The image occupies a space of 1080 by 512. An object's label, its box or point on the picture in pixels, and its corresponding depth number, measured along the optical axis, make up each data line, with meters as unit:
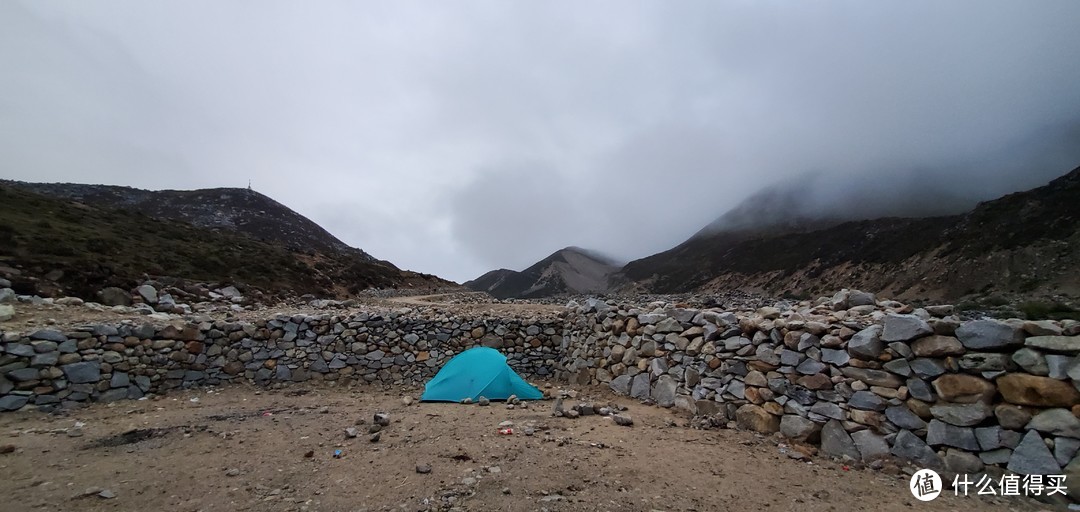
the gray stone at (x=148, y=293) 13.76
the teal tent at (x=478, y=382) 8.20
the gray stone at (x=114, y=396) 8.11
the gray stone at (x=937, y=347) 4.39
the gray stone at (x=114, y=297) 13.18
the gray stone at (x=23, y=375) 7.27
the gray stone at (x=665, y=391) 7.44
